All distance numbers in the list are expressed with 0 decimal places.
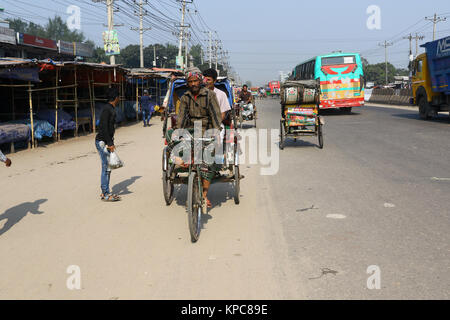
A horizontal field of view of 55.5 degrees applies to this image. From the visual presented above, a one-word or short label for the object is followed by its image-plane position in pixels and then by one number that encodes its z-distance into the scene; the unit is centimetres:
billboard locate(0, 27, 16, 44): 2793
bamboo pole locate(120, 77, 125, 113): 2139
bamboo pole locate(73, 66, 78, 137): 1594
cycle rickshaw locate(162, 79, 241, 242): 463
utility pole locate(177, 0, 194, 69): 4382
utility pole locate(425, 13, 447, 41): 5947
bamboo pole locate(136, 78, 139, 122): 2395
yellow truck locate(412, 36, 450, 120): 1752
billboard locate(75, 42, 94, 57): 3936
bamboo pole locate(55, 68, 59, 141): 1430
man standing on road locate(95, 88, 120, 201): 633
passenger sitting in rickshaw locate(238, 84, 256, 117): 1736
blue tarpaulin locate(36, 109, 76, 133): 1455
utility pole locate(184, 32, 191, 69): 4970
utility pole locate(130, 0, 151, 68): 3800
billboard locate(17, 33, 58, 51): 3061
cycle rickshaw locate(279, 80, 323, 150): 1161
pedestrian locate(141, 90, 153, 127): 2056
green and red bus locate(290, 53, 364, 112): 2273
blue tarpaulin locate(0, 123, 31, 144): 1175
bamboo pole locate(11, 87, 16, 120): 1538
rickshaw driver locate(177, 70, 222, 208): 537
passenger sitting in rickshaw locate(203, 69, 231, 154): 621
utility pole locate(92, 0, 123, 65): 2269
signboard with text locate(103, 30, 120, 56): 2272
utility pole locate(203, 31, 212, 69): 7881
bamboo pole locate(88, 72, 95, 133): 1766
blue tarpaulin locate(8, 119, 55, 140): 1323
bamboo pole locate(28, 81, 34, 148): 1301
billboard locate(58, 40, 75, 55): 3666
